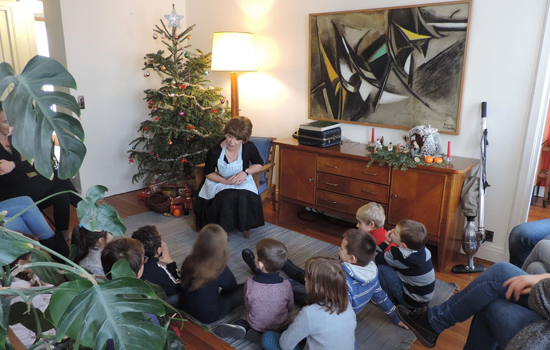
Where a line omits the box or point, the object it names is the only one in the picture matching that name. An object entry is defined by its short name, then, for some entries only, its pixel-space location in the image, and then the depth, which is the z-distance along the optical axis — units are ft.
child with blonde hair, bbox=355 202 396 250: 8.68
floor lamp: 12.85
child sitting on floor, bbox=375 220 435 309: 7.36
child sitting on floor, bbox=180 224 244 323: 7.08
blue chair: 12.51
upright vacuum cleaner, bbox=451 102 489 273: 9.23
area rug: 7.26
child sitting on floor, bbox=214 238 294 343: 6.93
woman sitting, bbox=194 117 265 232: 10.92
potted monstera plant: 2.35
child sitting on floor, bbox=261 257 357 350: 5.81
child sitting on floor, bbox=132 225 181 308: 7.30
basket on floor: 13.20
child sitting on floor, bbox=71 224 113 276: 7.20
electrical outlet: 10.00
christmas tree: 13.52
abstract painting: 9.81
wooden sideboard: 9.29
